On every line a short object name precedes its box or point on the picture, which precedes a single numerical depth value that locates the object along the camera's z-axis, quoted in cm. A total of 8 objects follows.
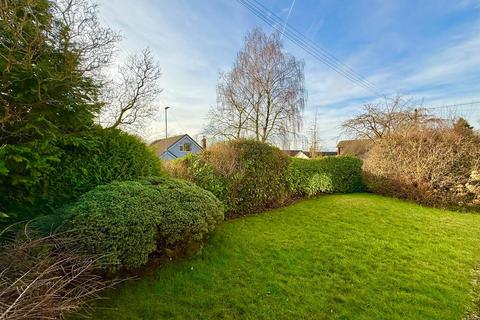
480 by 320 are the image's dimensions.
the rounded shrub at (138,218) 312
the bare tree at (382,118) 1684
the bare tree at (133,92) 543
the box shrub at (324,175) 902
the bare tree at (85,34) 364
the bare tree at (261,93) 1538
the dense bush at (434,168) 892
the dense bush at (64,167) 355
